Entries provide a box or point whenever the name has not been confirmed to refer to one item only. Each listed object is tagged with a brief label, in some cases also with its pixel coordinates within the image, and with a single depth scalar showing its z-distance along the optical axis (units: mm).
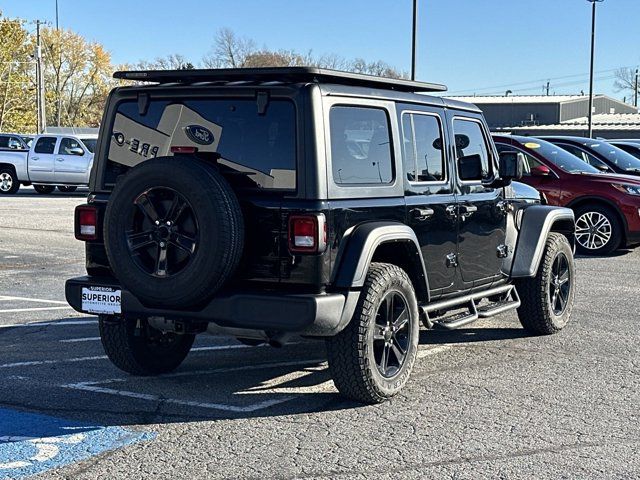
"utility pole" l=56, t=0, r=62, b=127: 85250
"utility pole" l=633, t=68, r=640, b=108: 126812
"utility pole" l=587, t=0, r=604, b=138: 46462
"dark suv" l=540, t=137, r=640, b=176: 16453
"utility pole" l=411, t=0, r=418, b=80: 31109
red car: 14242
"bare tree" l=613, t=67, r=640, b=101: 127312
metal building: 82400
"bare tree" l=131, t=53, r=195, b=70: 82662
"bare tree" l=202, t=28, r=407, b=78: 81438
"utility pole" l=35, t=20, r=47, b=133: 54938
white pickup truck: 28453
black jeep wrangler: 5598
